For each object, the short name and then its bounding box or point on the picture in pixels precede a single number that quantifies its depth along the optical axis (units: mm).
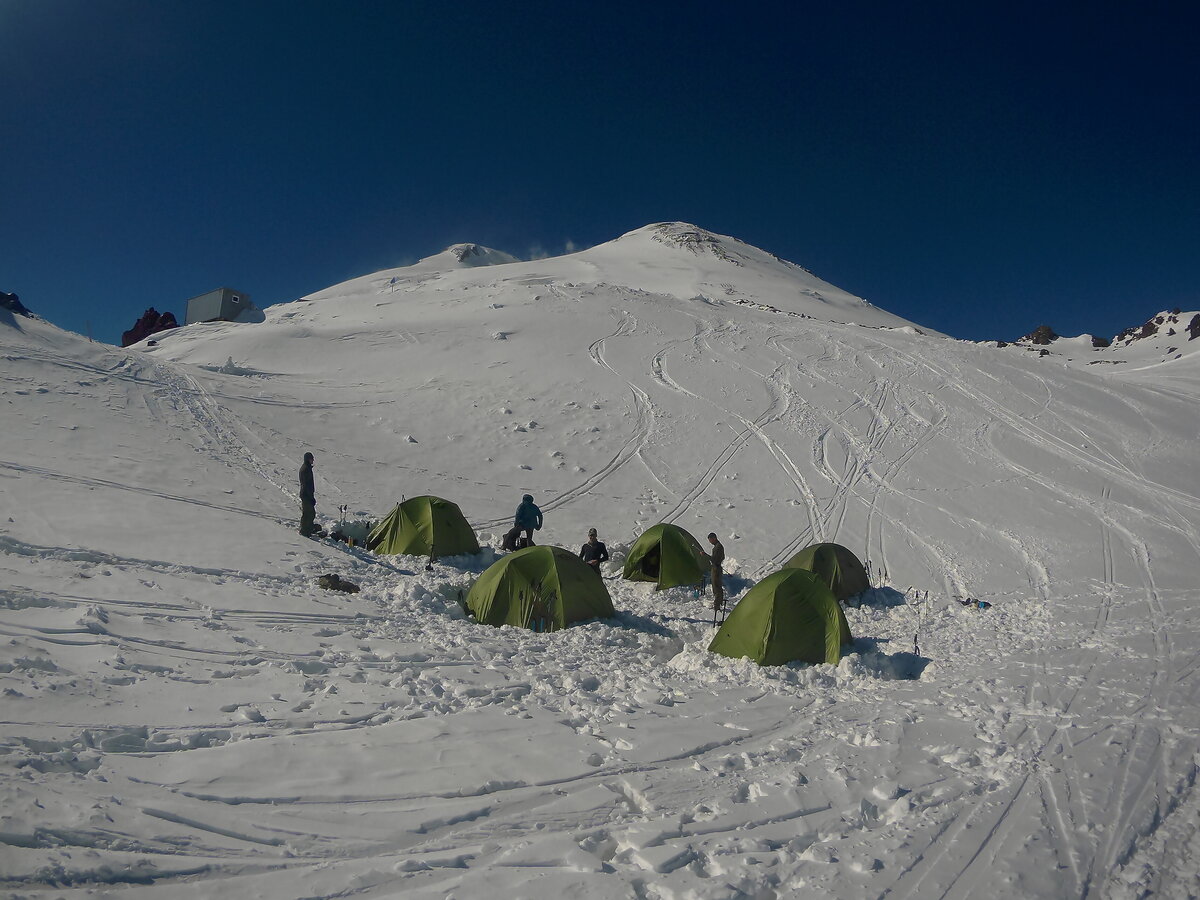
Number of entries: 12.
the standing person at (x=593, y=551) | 13945
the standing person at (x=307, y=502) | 13106
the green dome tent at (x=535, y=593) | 10570
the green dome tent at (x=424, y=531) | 13570
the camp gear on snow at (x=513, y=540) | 14508
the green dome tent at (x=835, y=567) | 13406
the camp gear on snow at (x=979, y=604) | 13062
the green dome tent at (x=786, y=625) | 9586
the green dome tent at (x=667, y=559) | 13680
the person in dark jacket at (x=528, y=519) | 14453
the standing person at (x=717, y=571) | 12258
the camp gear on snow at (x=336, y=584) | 10750
